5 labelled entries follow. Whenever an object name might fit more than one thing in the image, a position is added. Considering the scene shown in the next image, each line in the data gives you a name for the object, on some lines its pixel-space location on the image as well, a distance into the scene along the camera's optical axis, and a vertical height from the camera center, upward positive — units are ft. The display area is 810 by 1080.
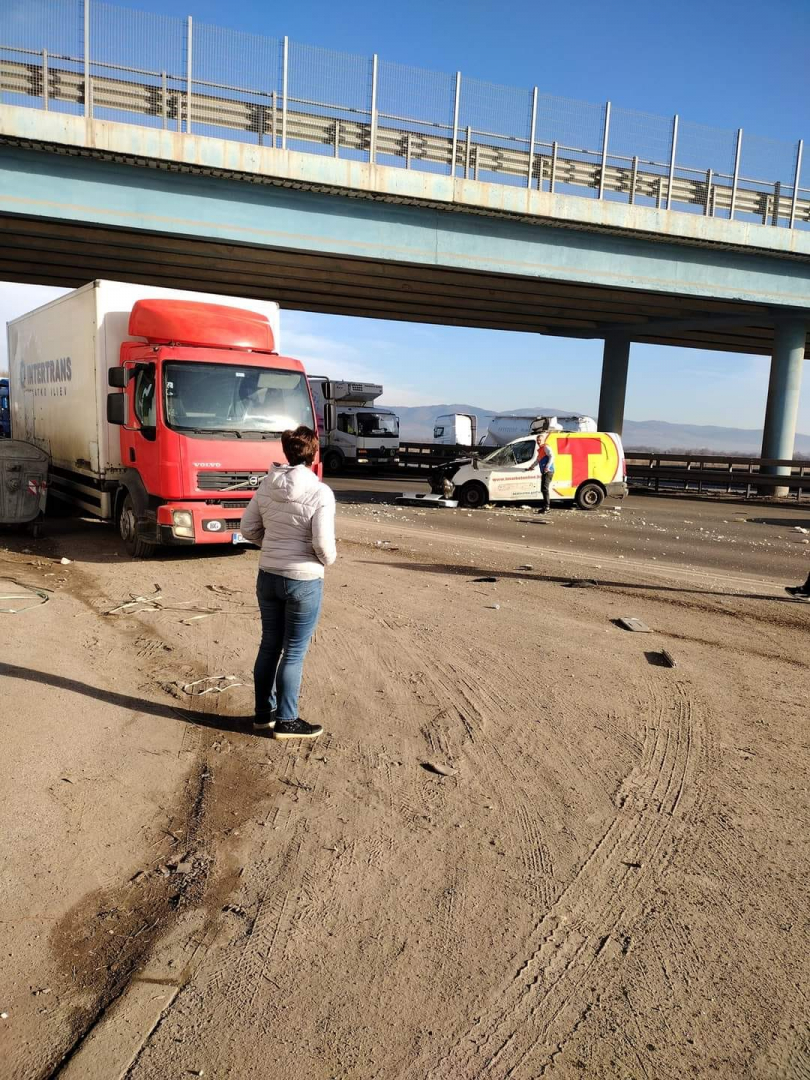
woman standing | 15.46 -2.58
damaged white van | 62.59 -3.17
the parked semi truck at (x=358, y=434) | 107.04 -1.01
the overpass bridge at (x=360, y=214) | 57.16 +18.51
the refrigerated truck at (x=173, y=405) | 32.09 +0.56
